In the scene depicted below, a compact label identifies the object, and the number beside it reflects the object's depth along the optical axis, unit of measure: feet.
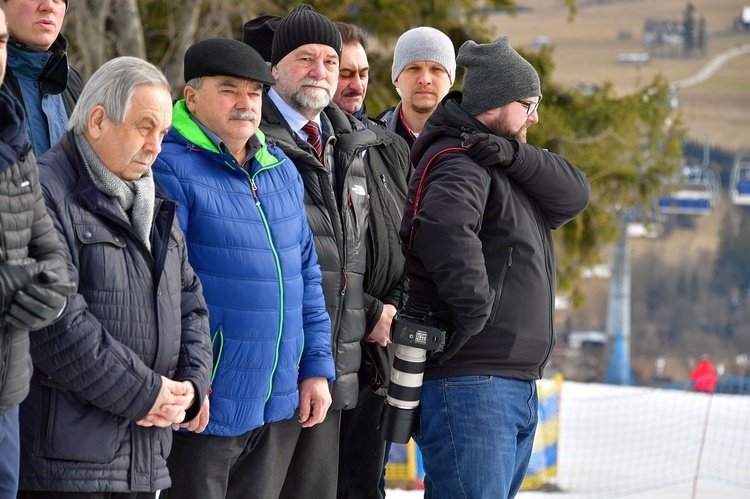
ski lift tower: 196.54
